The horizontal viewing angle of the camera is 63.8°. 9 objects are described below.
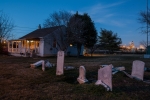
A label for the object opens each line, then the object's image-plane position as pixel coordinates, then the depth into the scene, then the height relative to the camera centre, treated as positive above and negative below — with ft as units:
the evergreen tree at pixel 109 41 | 105.73 +8.85
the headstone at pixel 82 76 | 16.08 -3.42
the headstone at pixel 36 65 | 26.60 -3.27
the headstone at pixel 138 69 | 18.59 -2.90
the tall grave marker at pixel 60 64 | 20.84 -2.35
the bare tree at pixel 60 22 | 57.93 +13.73
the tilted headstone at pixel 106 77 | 13.20 -3.06
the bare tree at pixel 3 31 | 73.84 +11.99
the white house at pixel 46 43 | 59.13 +3.60
